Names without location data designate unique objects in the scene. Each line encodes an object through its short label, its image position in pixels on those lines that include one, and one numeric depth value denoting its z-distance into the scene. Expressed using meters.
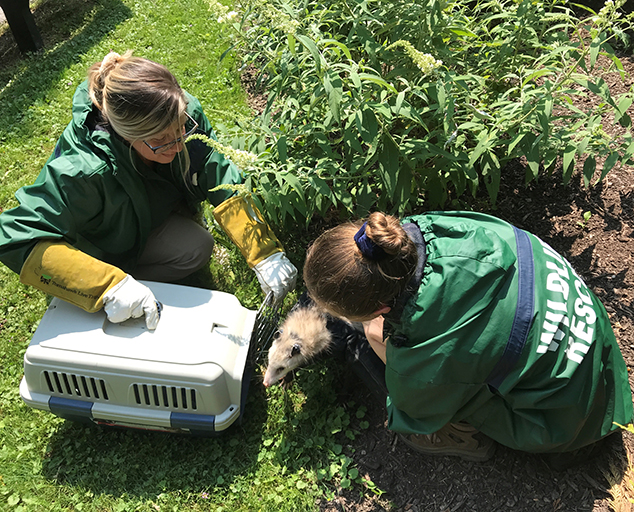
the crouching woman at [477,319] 1.87
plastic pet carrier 2.44
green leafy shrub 2.49
